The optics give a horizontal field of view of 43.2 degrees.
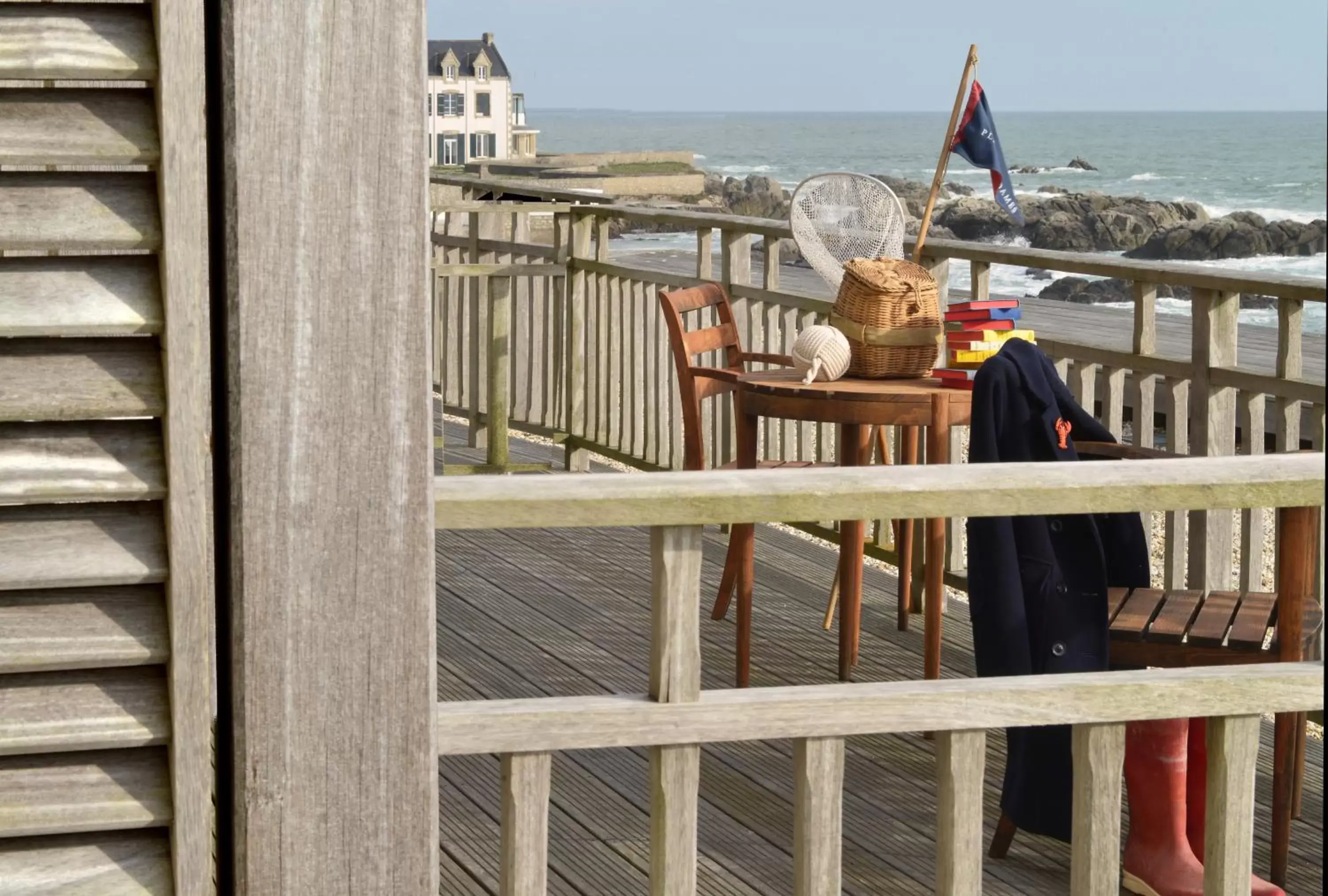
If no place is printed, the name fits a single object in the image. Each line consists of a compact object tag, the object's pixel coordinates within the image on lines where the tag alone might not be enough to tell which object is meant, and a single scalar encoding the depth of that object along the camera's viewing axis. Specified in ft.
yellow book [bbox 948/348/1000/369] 13.53
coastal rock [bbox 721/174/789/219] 216.95
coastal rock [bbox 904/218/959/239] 179.63
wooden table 13.19
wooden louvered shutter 5.47
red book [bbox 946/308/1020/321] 13.50
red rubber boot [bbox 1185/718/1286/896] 10.18
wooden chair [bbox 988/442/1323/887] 9.99
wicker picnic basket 13.91
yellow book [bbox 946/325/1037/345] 13.52
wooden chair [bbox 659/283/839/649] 14.84
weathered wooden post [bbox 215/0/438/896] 5.38
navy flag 14.70
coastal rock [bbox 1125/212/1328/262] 162.40
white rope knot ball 13.74
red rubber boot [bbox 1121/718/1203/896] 9.68
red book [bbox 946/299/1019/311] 13.39
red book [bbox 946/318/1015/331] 13.51
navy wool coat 10.04
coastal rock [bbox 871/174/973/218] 214.48
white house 262.88
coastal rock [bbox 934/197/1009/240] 192.24
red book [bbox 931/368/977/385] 13.53
